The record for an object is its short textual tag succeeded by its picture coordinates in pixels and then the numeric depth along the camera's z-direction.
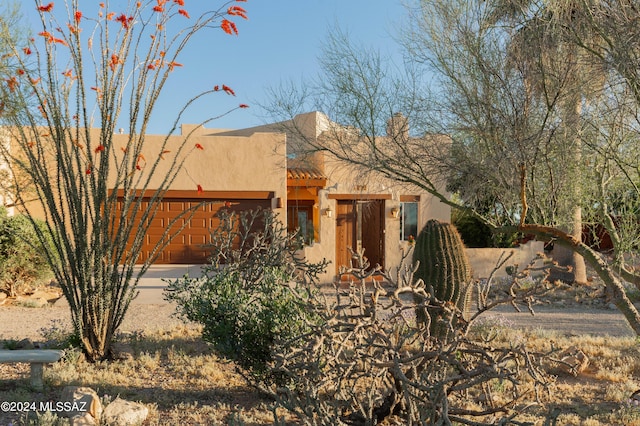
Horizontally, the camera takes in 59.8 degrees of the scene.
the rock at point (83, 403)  4.17
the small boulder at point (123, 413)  4.18
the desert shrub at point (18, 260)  10.94
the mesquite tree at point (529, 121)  5.32
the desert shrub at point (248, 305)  4.66
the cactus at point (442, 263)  6.70
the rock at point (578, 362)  5.93
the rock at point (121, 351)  6.04
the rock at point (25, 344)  6.28
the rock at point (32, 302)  10.63
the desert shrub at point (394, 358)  2.74
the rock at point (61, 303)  10.83
